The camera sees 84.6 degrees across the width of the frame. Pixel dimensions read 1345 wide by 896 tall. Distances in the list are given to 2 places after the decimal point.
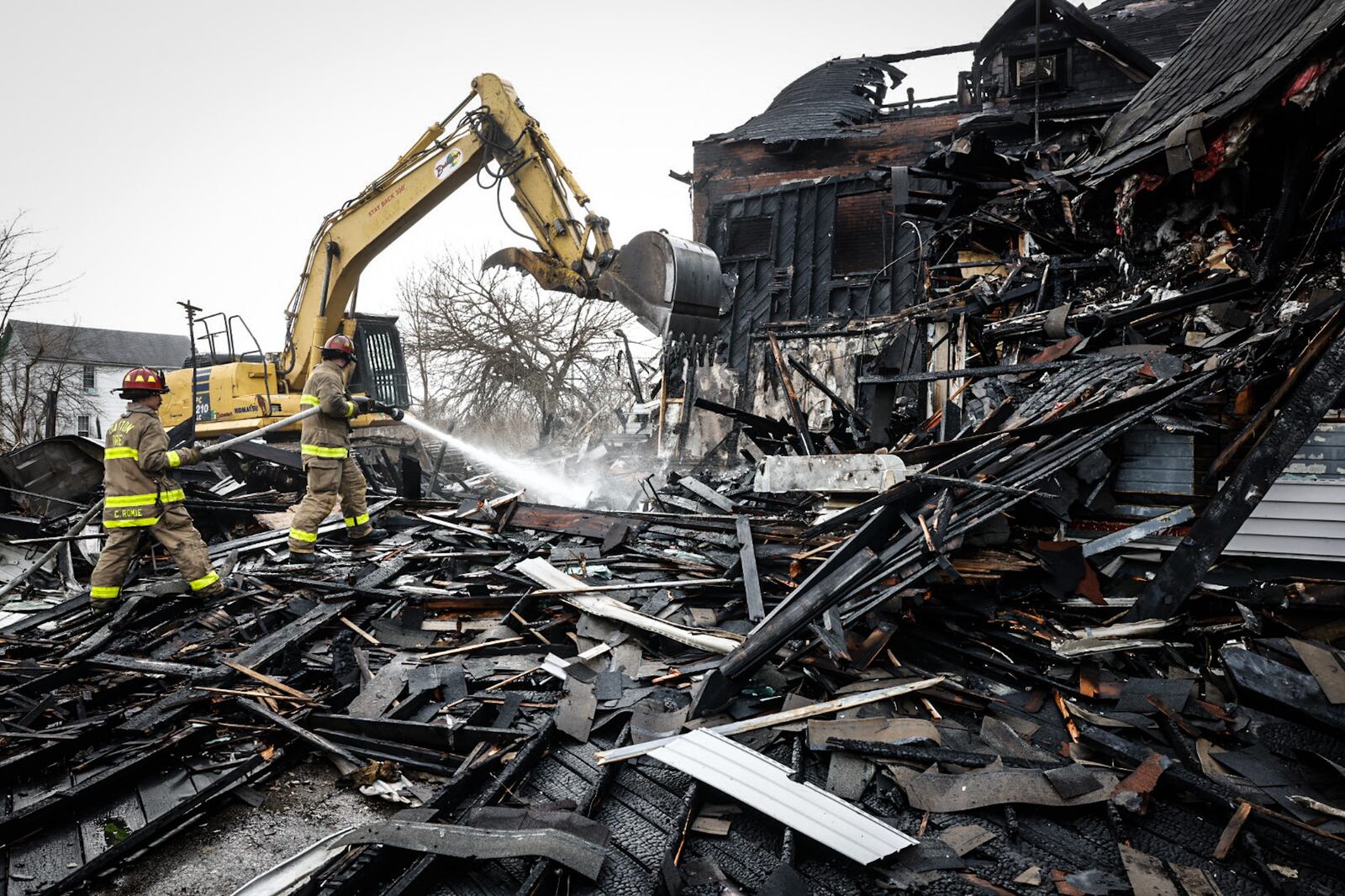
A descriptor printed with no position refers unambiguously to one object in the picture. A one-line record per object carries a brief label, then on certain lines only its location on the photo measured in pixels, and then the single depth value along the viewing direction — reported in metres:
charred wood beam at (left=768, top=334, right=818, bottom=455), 7.89
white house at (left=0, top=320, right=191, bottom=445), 31.41
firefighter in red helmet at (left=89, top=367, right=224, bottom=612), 5.95
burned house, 13.34
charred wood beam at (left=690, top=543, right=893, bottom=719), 3.92
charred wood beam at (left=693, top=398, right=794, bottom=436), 8.66
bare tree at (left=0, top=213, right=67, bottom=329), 17.30
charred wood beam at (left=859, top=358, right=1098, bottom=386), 5.91
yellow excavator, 7.10
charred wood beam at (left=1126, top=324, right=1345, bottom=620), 4.16
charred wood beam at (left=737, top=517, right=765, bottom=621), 4.86
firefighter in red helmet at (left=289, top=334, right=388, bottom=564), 7.01
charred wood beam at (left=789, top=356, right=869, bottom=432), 8.62
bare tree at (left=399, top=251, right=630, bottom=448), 24.31
